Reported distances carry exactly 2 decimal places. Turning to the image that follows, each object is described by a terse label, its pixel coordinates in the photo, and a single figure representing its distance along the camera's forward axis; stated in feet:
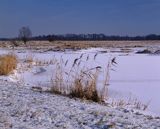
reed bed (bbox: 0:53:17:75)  36.02
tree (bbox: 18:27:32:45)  203.88
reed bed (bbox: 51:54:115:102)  23.60
